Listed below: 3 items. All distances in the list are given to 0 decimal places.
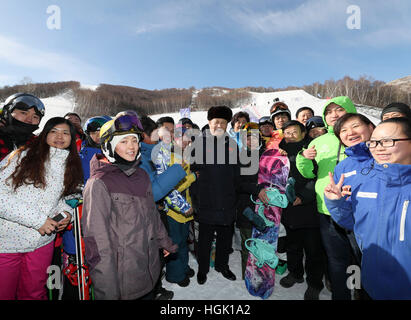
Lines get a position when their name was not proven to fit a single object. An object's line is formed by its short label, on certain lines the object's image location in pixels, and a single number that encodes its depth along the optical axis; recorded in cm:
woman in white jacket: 186
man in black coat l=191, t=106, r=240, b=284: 328
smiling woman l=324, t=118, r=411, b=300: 143
